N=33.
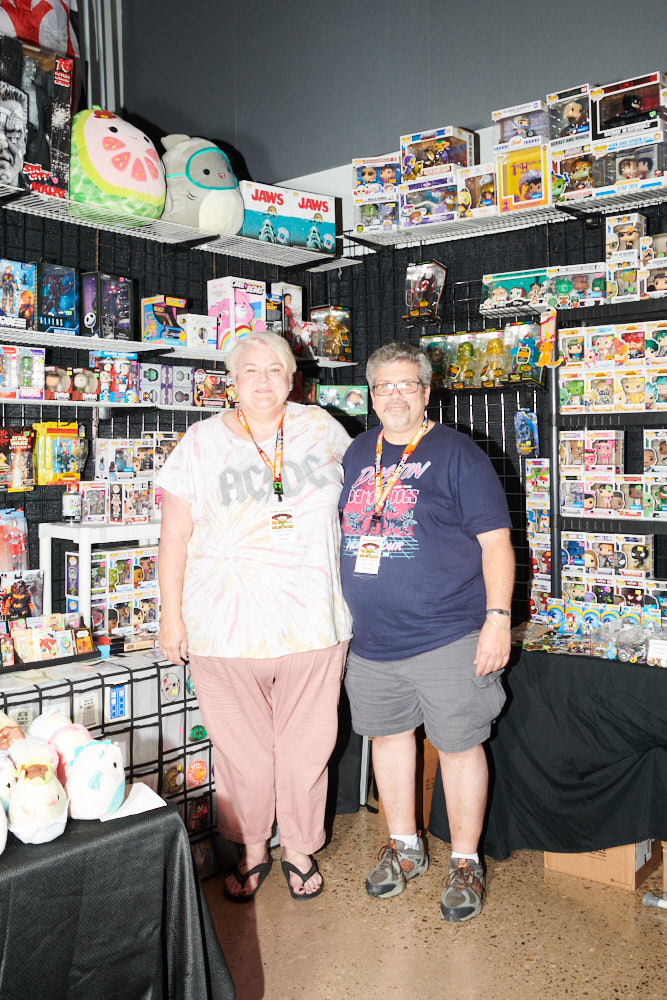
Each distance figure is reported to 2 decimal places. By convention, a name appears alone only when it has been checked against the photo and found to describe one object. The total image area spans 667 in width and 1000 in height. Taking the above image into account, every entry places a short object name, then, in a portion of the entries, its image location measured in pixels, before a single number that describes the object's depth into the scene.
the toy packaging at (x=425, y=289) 3.68
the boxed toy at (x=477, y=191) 3.37
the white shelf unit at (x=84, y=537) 3.09
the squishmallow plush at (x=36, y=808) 1.49
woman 2.46
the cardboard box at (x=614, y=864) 2.65
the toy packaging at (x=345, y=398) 4.01
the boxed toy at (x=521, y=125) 3.20
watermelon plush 3.09
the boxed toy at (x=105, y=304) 3.24
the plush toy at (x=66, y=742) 1.65
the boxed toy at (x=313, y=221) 3.93
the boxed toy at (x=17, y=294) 2.98
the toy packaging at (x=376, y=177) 3.66
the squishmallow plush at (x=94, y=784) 1.59
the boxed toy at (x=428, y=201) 3.48
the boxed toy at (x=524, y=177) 3.23
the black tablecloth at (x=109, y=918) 1.43
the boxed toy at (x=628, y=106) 2.88
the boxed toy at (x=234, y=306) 3.67
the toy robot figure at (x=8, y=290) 2.99
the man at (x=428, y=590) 2.44
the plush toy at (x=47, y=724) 1.73
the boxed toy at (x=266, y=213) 3.77
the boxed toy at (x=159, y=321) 3.47
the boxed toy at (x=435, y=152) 3.49
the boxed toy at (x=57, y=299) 3.11
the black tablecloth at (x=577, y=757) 2.51
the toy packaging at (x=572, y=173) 3.09
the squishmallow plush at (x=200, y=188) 3.50
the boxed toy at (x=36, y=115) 2.85
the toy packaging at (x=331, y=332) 4.03
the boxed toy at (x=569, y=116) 3.07
